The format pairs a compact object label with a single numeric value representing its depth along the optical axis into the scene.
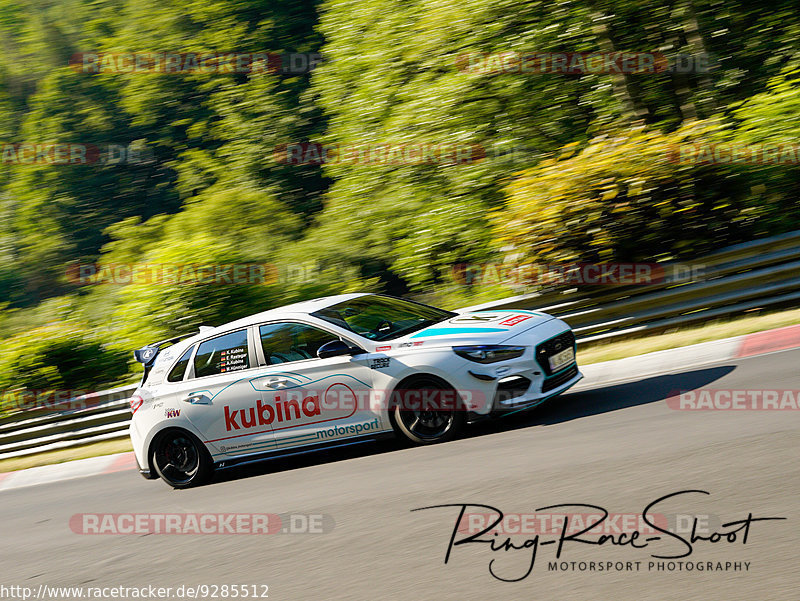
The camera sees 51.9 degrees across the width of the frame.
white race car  7.74
